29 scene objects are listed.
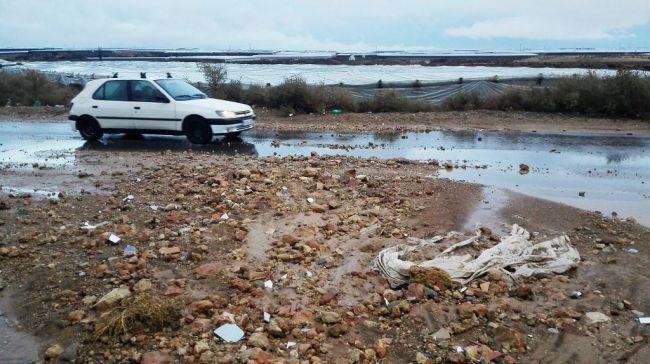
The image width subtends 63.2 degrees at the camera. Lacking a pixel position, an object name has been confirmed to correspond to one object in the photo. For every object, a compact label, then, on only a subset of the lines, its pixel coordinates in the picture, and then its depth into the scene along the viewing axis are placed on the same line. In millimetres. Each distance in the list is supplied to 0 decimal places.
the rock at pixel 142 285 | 4732
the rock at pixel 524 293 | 4699
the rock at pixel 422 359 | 3826
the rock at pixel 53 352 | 3919
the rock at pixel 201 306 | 4426
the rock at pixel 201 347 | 3906
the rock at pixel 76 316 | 4348
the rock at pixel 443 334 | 4129
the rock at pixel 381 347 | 3913
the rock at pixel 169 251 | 5459
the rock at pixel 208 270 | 5055
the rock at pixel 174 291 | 4684
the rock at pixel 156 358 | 3789
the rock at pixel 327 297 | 4605
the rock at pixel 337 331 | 4133
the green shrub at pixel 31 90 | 23234
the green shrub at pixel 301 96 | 18375
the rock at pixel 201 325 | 4160
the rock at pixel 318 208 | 6867
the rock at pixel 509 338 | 4035
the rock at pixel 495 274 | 4980
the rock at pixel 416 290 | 4672
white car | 12469
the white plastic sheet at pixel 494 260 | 5027
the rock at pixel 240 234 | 5895
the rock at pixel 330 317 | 4281
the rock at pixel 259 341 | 3975
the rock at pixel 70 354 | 3889
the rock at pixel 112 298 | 4461
